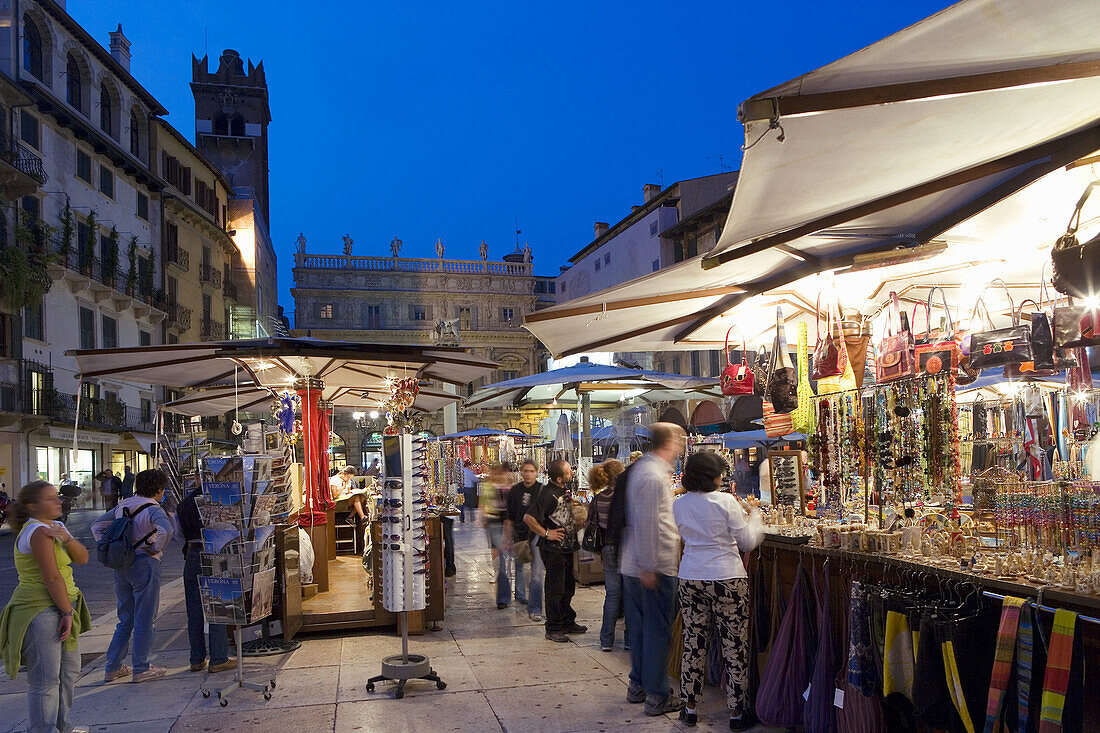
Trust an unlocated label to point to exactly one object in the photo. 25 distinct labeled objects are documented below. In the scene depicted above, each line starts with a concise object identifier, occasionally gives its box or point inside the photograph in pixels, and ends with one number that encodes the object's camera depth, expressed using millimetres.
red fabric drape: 8594
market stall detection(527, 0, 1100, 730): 2947
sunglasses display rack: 5824
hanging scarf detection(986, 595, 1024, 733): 3299
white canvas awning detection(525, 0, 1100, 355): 2768
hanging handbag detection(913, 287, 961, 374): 5410
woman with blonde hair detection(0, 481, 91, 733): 4488
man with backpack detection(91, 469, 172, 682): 6121
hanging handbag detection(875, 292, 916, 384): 5371
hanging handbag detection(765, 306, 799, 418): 6113
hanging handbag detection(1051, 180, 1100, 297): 3652
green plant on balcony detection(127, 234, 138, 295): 28891
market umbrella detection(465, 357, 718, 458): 10382
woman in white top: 4586
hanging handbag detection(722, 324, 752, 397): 7164
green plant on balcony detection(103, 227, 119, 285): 27406
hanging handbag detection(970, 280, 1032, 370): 5168
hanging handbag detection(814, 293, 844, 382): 5668
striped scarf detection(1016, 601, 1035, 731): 3232
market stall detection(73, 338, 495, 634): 7258
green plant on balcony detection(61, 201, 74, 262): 24516
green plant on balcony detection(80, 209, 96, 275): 25984
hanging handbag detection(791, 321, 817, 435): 5848
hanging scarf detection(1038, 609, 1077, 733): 3101
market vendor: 10493
